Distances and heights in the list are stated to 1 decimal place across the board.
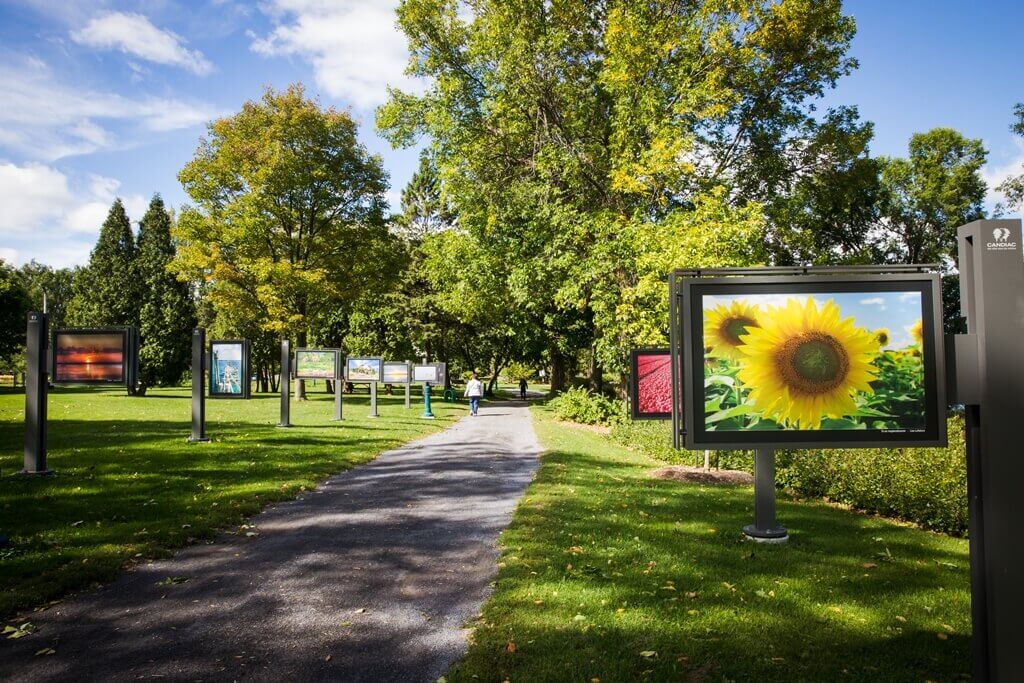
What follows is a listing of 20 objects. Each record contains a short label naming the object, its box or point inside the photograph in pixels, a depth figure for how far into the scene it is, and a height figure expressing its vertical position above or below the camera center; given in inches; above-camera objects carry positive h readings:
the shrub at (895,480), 315.1 -69.1
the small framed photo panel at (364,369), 1028.5 -14.2
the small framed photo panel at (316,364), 857.5 -4.4
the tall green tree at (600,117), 797.9 +335.8
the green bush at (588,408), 956.6 -78.1
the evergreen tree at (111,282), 1947.6 +257.6
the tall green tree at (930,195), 1600.6 +396.5
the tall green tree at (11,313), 1910.7 +153.7
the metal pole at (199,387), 553.9 -21.4
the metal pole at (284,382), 759.8 -24.3
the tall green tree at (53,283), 3545.8 +451.7
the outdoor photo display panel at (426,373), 1134.4 -23.8
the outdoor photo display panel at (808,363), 241.8 -3.1
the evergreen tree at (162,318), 1720.0 +121.2
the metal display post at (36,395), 388.5 -18.8
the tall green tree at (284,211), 1456.7 +350.4
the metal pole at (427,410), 1023.4 -80.8
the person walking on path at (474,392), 1163.3 -59.0
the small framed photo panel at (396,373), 1091.9 -21.9
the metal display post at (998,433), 109.7 -13.7
